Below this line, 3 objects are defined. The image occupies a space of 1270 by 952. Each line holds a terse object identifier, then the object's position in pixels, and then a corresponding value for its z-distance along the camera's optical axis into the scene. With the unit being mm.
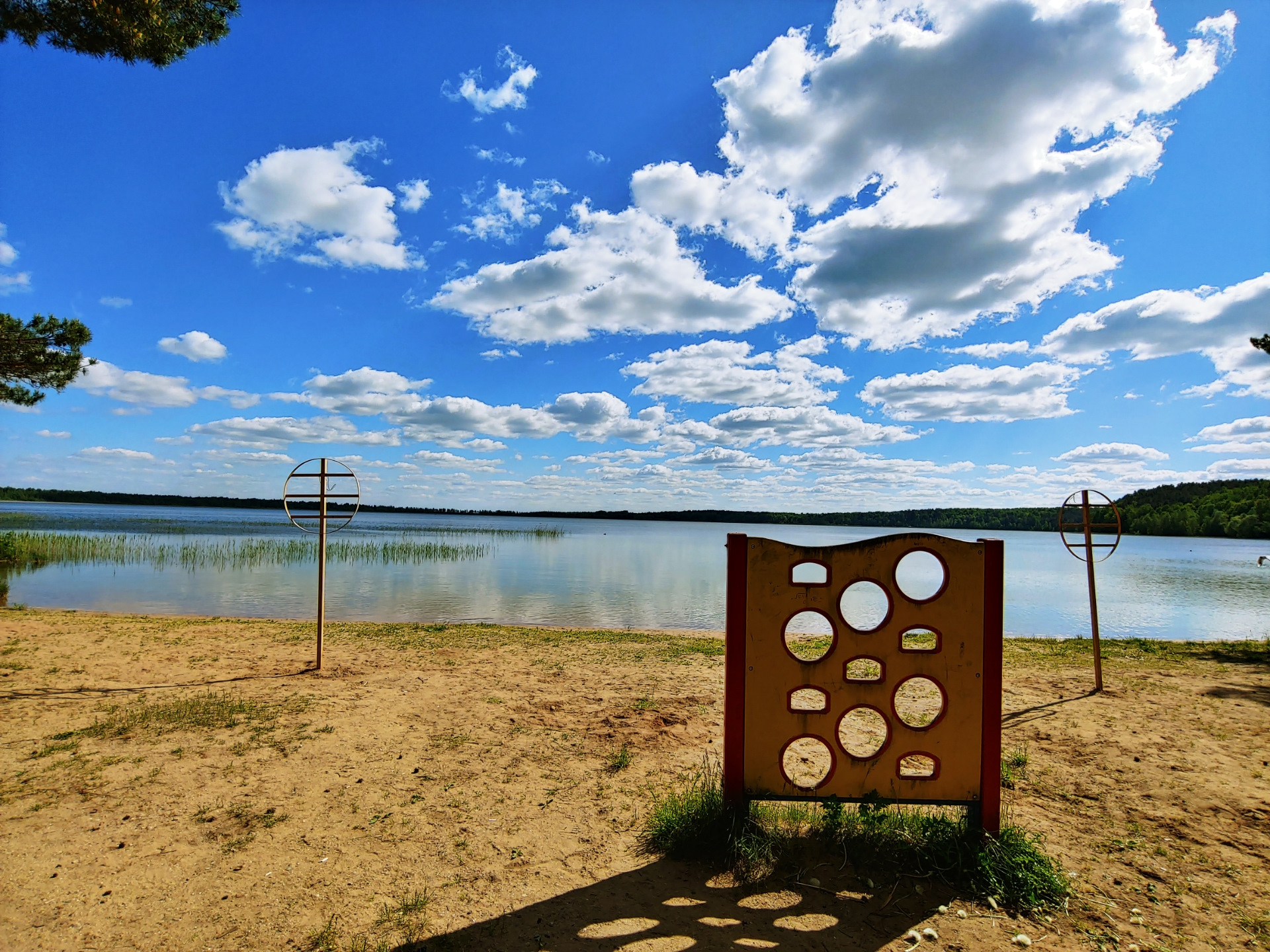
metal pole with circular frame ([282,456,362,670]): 8547
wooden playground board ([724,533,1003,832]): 4039
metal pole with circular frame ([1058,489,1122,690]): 8145
